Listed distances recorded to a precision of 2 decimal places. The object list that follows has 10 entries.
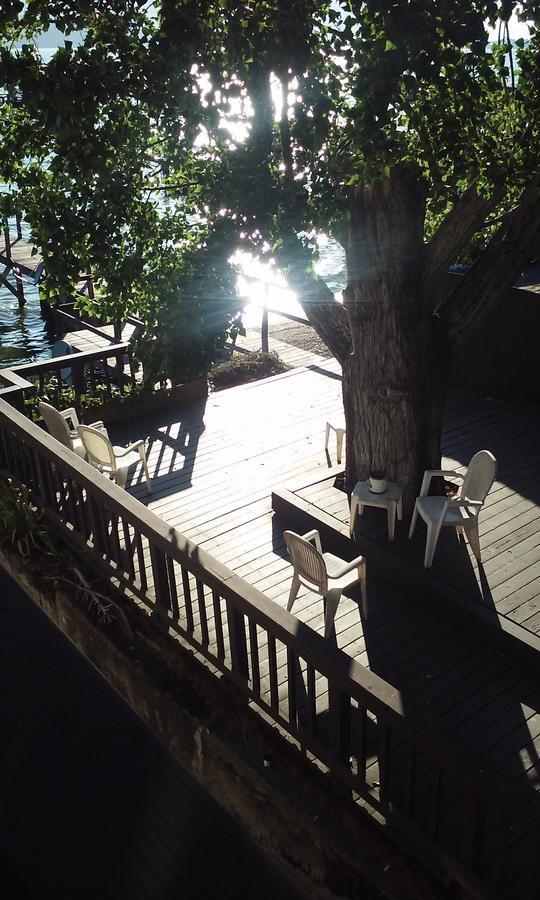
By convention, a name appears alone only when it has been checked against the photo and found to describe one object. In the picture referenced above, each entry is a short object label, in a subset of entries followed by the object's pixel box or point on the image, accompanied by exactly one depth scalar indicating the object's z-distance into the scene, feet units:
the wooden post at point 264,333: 38.22
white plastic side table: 19.38
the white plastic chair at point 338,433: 23.58
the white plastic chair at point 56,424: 21.29
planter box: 27.09
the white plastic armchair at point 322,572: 15.66
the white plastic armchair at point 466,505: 18.25
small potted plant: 19.70
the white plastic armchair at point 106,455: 20.80
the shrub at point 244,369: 35.24
